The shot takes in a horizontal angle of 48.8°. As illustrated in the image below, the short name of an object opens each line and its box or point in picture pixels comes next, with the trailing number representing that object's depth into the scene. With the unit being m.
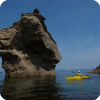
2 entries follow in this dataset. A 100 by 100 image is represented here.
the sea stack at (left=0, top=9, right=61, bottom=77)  25.81
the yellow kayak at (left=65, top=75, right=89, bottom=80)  20.41
